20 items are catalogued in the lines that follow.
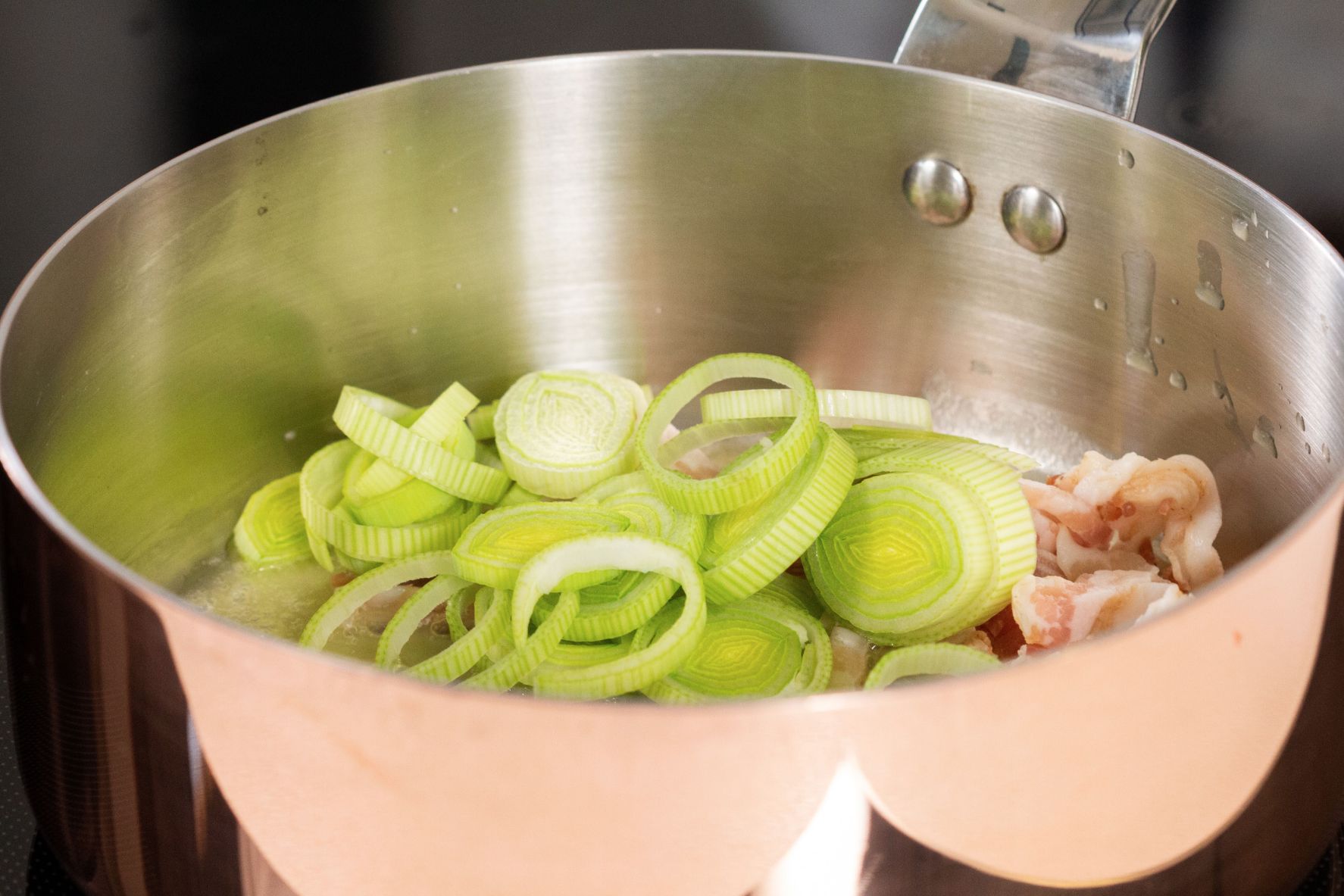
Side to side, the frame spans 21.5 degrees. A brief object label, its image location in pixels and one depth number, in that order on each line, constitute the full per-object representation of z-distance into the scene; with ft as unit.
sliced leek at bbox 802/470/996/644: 1.89
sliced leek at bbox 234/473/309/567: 1.99
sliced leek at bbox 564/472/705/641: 1.87
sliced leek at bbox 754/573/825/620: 1.92
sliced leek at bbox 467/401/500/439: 2.05
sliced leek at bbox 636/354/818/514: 1.90
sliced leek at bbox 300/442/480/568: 1.95
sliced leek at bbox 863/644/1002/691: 1.82
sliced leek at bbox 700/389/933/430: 1.98
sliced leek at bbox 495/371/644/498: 1.99
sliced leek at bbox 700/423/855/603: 1.88
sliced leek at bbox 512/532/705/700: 1.82
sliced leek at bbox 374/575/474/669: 1.90
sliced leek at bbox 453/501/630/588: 1.89
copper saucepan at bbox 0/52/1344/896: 1.47
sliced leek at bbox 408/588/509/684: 1.85
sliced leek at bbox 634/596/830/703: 1.87
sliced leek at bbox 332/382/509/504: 1.97
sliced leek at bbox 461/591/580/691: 1.83
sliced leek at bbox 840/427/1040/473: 1.97
